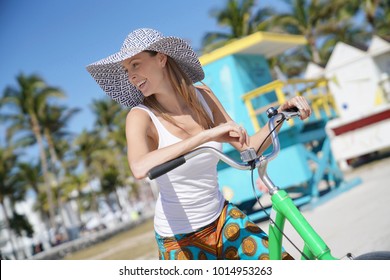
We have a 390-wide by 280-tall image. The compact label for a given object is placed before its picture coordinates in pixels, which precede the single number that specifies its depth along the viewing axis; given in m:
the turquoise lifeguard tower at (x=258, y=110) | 6.70
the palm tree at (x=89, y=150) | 36.84
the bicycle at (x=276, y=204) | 1.45
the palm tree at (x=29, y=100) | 29.03
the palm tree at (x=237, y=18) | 16.56
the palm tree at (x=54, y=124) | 30.30
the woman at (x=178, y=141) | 1.76
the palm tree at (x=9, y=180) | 28.23
